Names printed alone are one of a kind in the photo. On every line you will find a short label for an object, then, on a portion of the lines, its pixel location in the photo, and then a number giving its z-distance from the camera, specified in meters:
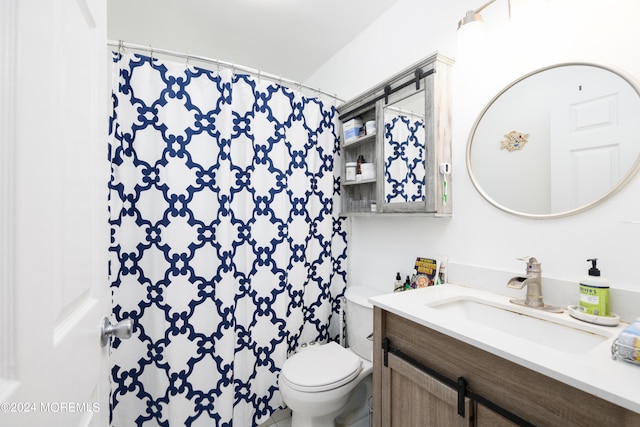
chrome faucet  1.04
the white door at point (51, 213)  0.36
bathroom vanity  0.62
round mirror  0.95
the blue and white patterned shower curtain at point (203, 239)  1.39
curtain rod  1.38
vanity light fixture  1.17
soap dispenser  0.90
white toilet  1.35
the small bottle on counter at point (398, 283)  1.62
